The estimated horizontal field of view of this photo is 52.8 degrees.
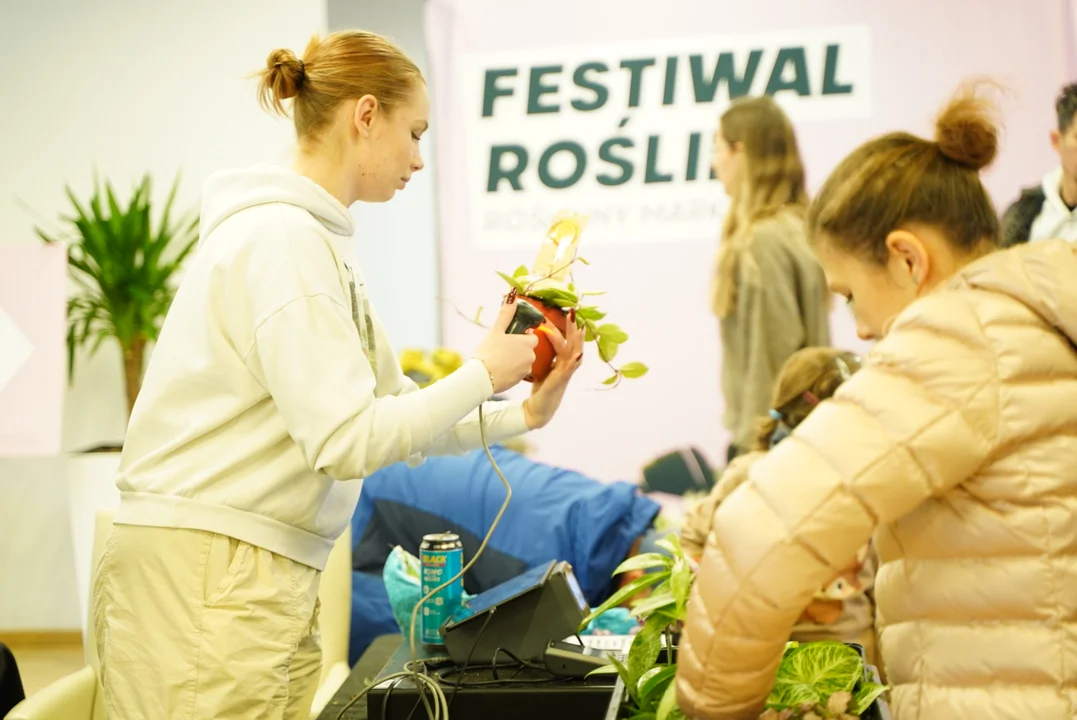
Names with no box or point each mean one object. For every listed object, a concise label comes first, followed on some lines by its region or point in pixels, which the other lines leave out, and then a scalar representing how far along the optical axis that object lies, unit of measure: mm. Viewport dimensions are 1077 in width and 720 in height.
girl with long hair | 3623
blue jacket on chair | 3109
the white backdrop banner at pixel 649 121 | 4117
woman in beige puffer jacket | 1041
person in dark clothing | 3080
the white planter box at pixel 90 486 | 4090
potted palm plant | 4305
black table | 1926
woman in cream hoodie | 1454
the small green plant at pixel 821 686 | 1268
